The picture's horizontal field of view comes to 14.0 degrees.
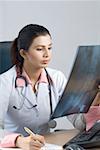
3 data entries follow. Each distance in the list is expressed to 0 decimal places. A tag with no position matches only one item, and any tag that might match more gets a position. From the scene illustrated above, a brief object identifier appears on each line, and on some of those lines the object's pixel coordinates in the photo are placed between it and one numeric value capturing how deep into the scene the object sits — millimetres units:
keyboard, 1856
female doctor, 2229
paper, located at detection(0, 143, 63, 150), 1812
